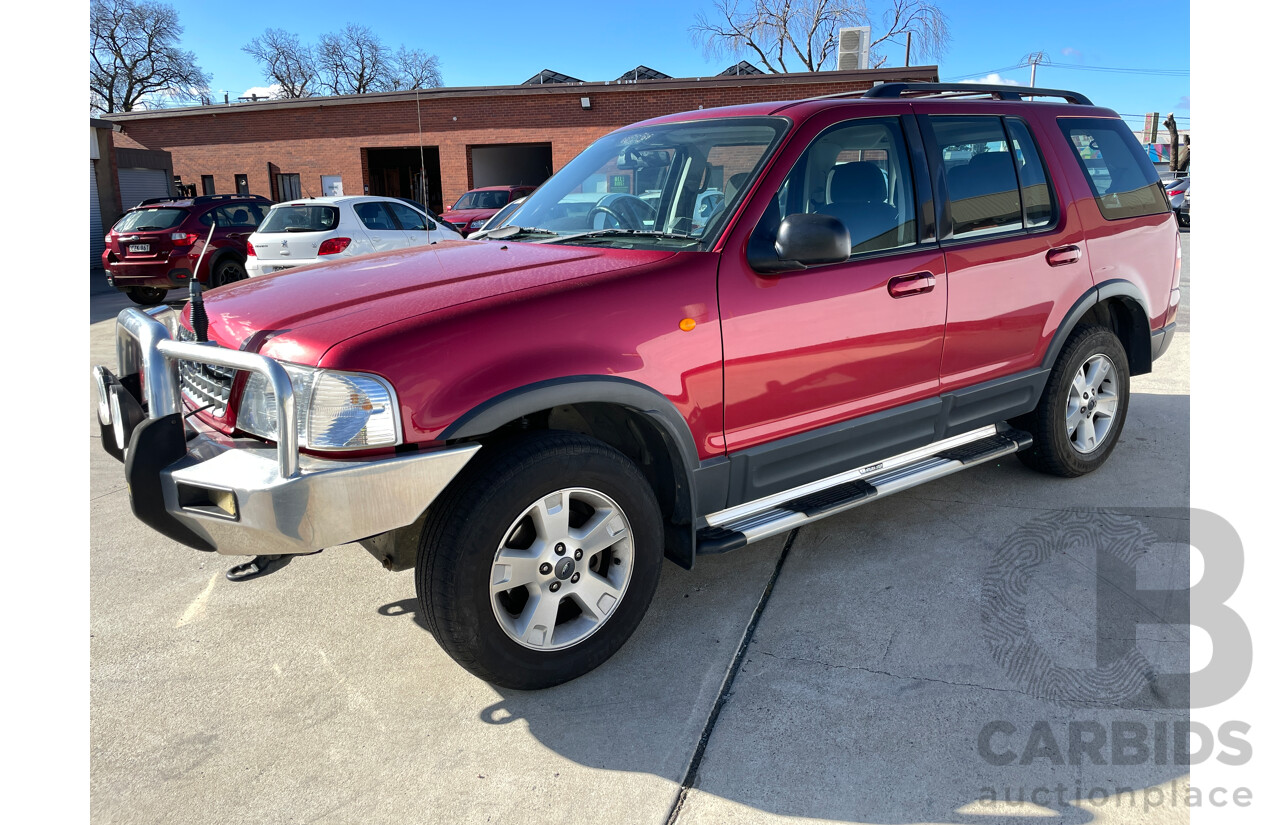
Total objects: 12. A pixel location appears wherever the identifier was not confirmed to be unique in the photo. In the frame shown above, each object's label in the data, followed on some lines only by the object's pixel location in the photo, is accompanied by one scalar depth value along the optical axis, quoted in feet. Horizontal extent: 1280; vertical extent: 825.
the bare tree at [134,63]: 171.32
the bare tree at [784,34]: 156.76
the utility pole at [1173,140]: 141.90
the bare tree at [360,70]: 212.23
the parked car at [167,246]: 43.65
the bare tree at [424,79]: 213.05
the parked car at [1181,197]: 95.09
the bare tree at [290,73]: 204.33
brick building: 80.94
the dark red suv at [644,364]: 8.06
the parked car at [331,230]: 37.78
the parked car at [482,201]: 58.44
